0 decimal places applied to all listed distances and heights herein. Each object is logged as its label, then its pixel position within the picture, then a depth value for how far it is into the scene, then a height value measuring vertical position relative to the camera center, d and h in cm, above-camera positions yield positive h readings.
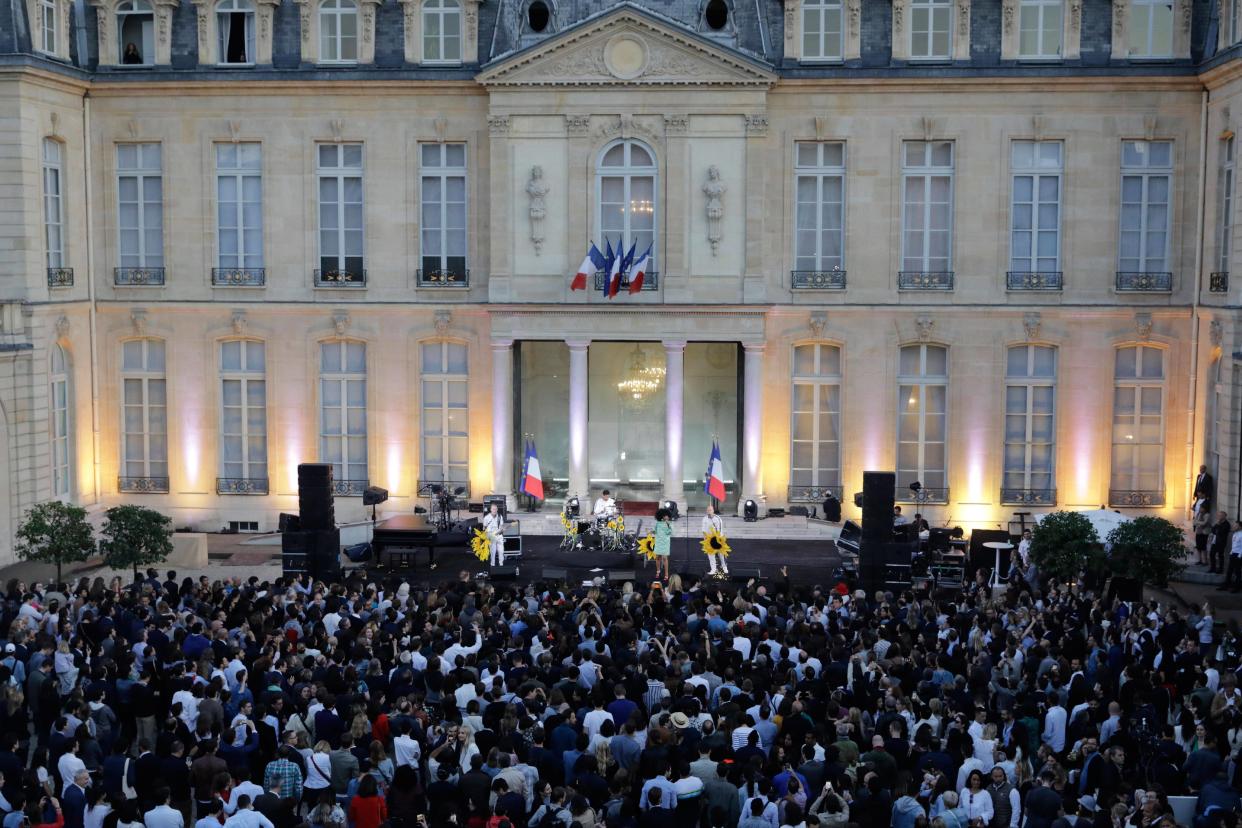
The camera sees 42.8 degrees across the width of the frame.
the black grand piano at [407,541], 3456 -471
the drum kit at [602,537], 3506 -472
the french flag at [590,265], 3816 +145
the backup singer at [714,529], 3218 -411
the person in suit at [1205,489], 3634 -374
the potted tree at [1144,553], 2900 -416
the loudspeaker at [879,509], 3175 -367
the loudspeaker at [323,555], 3297 -479
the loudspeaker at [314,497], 3306 -359
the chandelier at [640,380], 4241 -146
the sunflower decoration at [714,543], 3148 -434
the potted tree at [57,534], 3169 -420
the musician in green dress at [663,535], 3203 -423
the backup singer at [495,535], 3341 -441
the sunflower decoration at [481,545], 3244 -452
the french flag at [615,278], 3812 +114
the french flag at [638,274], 3803 +124
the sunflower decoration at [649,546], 3203 -448
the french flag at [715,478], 3531 -342
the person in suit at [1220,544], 3366 -467
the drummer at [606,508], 3538 -408
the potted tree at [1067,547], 2944 -415
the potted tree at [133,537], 3162 -425
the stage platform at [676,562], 3344 -523
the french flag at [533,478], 3631 -350
